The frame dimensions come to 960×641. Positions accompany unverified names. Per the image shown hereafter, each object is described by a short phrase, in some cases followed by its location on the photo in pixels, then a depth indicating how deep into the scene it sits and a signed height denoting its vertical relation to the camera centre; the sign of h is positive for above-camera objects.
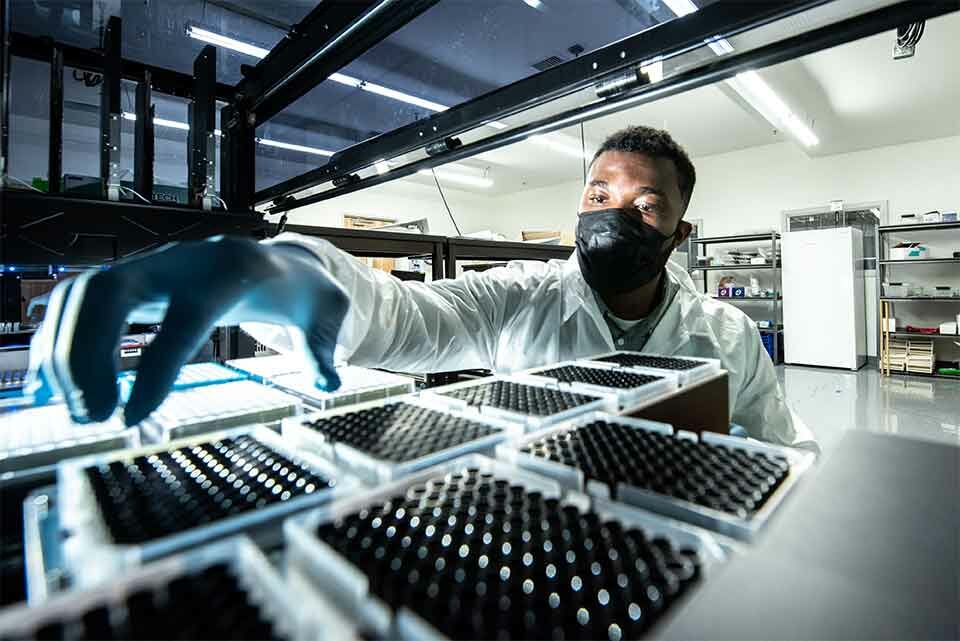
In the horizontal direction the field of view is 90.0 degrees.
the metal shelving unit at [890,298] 5.39 +0.34
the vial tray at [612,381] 0.75 -0.09
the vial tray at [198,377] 0.87 -0.09
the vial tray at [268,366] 0.95 -0.08
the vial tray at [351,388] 0.77 -0.10
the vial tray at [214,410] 0.61 -0.11
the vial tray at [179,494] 0.34 -0.15
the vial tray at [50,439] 0.53 -0.13
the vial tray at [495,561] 0.30 -0.17
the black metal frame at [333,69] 0.74 +0.48
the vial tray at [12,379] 1.05 -0.11
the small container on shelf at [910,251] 5.59 +0.88
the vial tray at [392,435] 0.47 -0.12
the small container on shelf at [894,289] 5.75 +0.44
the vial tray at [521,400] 0.62 -0.10
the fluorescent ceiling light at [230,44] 1.43 +0.87
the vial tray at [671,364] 0.89 -0.07
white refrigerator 5.74 +0.35
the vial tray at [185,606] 0.26 -0.16
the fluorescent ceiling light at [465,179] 7.74 +2.61
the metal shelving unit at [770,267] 6.39 +0.83
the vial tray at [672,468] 0.42 -0.14
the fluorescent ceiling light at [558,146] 5.95 +2.41
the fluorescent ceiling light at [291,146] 1.75 +0.71
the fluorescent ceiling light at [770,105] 3.89 +2.08
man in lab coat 0.60 +0.05
